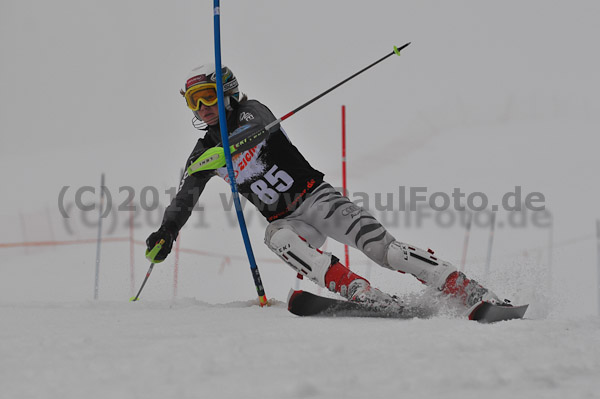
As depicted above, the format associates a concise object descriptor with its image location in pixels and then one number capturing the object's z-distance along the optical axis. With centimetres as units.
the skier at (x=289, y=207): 526
